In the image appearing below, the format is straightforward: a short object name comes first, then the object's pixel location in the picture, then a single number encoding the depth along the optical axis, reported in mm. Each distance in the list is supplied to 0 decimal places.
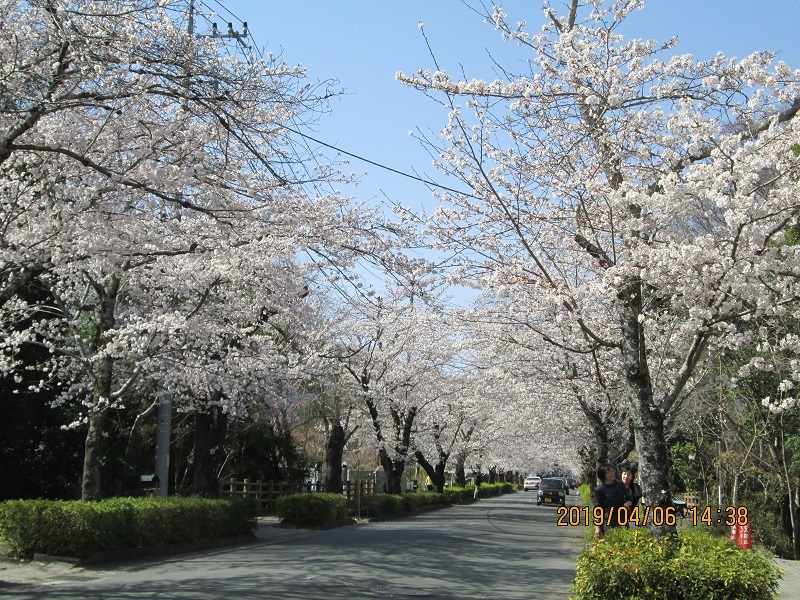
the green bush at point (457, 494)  46038
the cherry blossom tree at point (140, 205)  8562
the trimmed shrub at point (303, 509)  23969
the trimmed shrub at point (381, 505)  30578
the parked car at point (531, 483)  88988
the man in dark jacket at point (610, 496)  10328
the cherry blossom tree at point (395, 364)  27562
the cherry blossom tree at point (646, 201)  8742
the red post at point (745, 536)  14953
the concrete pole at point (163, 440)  17203
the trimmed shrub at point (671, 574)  7367
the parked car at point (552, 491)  47594
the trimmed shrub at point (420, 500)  34250
